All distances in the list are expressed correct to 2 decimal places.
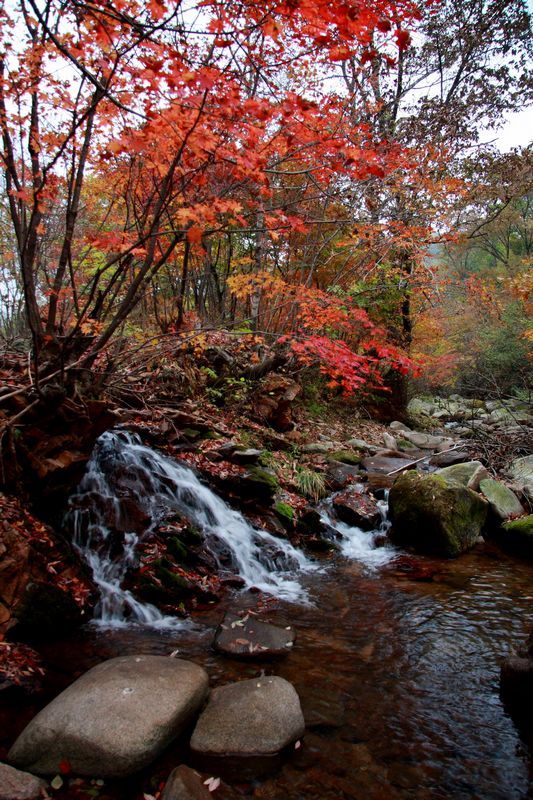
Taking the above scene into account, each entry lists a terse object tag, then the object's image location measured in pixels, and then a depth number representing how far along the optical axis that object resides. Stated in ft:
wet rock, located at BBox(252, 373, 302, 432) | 33.86
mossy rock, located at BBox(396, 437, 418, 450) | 44.60
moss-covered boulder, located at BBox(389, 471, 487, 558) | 22.42
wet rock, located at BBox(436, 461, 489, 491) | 26.90
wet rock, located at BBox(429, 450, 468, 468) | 34.06
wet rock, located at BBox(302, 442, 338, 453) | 34.02
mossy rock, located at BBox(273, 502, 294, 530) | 23.29
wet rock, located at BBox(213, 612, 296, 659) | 12.96
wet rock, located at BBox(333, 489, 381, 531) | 25.31
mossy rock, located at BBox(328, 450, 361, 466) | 34.27
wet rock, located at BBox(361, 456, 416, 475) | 34.58
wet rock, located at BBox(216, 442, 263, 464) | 25.05
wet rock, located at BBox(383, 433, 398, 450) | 42.50
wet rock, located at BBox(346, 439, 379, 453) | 39.55
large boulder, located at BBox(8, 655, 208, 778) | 8.50
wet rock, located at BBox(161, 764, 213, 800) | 7.93
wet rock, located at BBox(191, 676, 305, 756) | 9.25
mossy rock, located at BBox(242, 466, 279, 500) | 23.39
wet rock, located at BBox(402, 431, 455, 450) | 45.48
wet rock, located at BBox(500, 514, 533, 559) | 22.18
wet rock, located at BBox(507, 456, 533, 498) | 26.91
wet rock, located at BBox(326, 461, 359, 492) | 29.62
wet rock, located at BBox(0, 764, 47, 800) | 7.63
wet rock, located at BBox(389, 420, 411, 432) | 51.33
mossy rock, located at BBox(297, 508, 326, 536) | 23.85
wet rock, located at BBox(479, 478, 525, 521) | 24.89
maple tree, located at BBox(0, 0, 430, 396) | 11.55
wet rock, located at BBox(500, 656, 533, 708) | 11.12
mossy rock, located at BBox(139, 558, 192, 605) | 15.80
